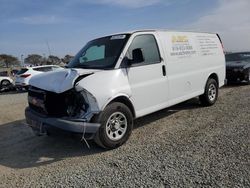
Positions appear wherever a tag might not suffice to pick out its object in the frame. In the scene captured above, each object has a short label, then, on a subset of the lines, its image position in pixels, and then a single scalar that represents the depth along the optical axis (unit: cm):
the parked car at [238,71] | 860
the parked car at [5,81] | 1323
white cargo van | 324
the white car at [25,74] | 1174
